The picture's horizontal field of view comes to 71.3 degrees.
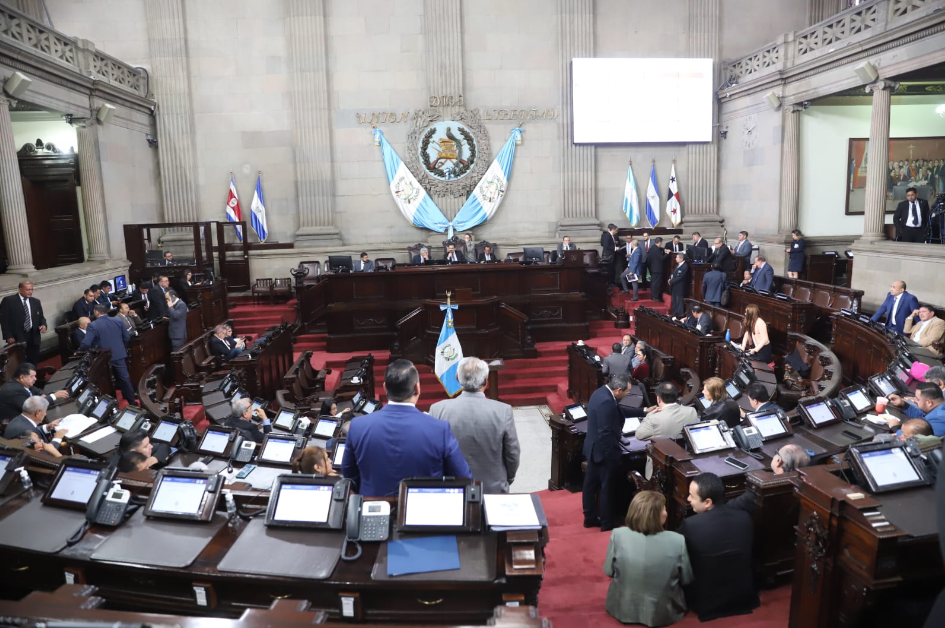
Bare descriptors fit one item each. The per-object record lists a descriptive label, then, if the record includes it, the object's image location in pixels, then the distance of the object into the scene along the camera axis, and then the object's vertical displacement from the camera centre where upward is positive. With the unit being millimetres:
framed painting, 14961 +632
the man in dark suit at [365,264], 14168 -1080
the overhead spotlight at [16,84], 10438 +2187
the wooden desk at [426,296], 12617 -1634
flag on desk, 9258 -2016
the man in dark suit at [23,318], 9055 -1311
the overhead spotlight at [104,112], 13336 +2175
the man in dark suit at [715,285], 12094 -1471
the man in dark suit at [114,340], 8914 -1615
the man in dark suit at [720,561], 3670 -1965
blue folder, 2830 -1490
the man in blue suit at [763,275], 11742 -1271
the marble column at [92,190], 13133 +612
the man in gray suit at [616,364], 8852 -2088
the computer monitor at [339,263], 14100 -1031
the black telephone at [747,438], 4863 -1717
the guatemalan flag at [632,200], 16953 +168
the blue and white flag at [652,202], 17000 +105
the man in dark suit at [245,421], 6289 -1957
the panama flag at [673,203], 16922 +69
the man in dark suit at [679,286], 12531 -1525
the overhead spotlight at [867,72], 11496 +2240
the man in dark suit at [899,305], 8789 -1404
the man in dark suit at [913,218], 11648 -326
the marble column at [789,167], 14359 +776
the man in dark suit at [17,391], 6477 -1652
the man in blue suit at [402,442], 3303 -1143
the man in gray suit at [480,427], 3770 -1228
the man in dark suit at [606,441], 5445 -1931
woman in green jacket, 3559 -1927
